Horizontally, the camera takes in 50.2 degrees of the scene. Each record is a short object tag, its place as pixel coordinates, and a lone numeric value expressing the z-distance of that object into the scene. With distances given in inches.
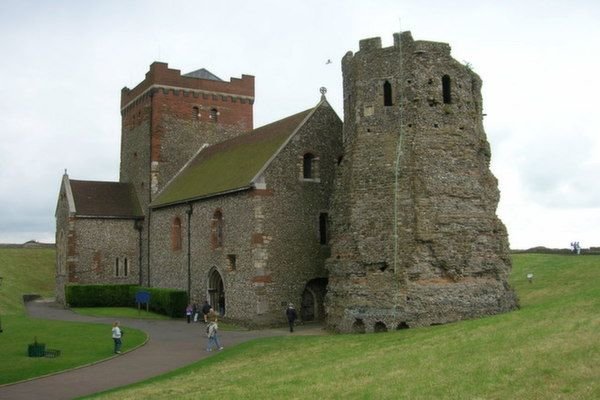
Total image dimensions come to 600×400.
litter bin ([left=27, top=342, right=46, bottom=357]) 876.0
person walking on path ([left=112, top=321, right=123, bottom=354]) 892.0
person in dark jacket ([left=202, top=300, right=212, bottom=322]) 1203.1
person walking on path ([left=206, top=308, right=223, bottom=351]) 904.9
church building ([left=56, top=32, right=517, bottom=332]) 968.9
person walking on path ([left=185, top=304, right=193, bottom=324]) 1284.4
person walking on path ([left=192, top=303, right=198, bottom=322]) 1309.1
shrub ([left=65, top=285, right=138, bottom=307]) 1567.4
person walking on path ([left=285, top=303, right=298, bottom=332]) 1079.9
